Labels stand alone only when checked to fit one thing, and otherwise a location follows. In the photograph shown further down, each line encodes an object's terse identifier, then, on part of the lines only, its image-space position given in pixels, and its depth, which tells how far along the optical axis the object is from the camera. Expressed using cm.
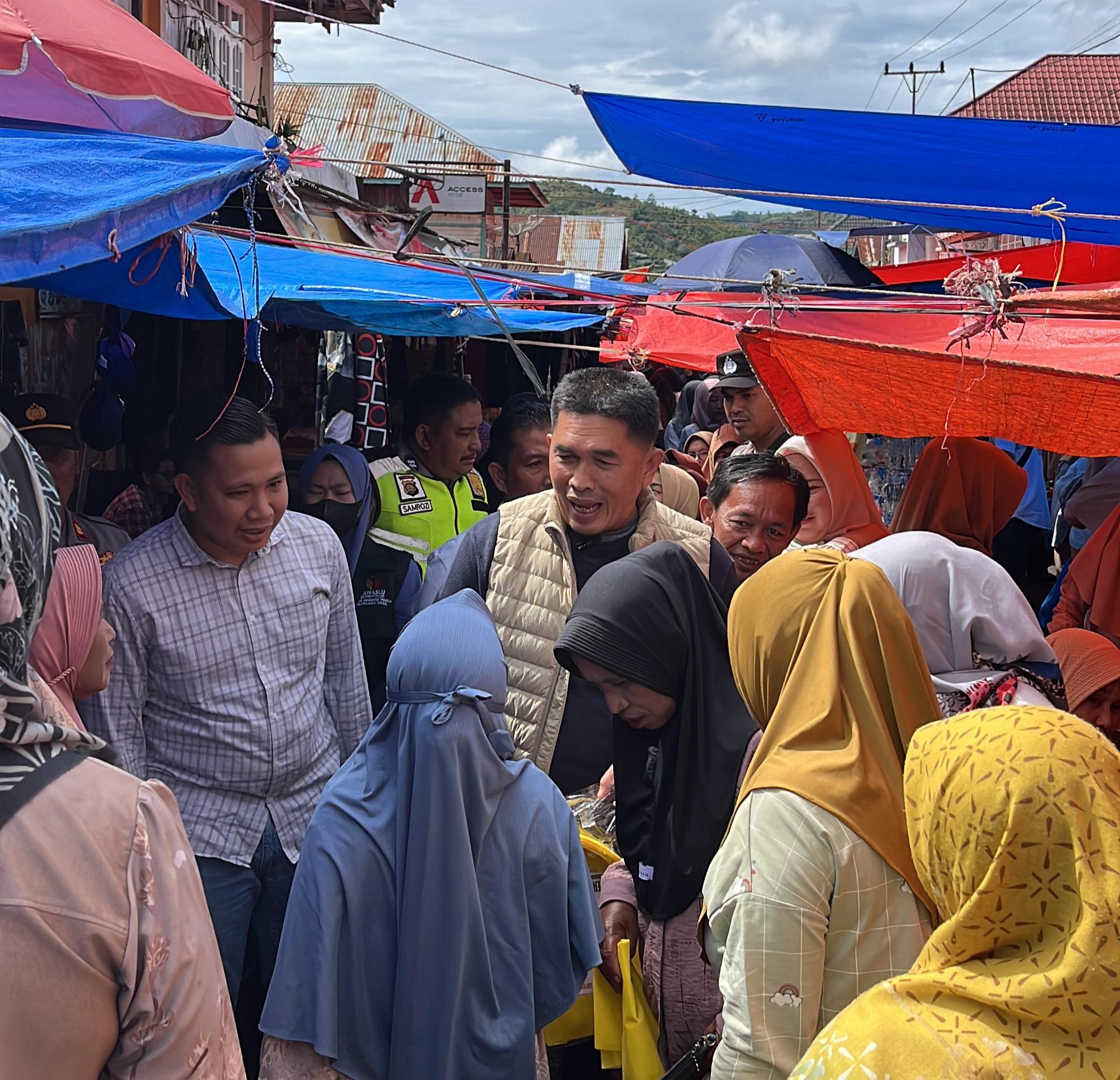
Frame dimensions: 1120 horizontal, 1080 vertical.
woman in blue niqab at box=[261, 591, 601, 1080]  206
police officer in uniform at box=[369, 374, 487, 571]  461
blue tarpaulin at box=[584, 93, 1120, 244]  482
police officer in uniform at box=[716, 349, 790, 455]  541
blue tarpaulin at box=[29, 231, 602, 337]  361
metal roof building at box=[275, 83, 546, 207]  2470
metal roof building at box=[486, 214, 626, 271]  3122
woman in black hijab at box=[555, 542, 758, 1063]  238
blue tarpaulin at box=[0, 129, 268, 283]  223
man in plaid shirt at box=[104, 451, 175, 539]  467
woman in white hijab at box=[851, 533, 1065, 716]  249
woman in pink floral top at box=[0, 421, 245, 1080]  114
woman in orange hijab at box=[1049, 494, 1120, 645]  393
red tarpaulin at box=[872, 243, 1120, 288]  815
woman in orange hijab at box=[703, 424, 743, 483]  579
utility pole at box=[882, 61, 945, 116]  4616
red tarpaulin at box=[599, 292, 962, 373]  814
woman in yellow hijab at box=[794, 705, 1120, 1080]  120
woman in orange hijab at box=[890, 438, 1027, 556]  352
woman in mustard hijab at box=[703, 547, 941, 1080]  171
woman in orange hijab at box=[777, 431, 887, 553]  383
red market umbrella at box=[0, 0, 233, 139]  345
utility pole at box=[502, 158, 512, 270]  1506
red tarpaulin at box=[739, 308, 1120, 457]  298
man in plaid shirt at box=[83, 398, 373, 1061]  277
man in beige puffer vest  296
